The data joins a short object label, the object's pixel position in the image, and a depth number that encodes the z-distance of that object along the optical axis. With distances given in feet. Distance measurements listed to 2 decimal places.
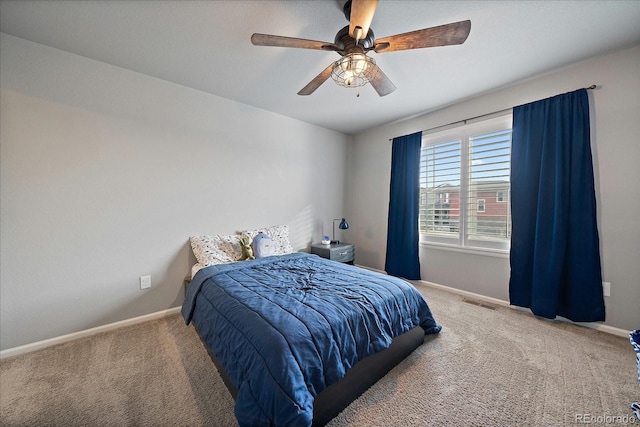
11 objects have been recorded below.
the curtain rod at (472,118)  8.05
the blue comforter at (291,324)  3.45
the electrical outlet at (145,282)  7.78
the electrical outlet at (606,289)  6.81
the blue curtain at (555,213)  6.99
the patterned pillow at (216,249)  8.31
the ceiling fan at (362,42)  4.30
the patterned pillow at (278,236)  10.08
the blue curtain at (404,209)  11.18
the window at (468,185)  8.88
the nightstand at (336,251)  11.31
